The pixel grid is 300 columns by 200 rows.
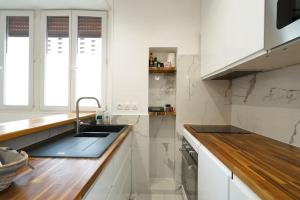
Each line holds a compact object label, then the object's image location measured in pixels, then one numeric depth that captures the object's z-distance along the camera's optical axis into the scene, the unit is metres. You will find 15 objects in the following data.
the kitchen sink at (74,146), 1.31
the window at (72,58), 3.13
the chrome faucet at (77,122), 2.12
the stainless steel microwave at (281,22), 0.87
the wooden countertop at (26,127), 1.20
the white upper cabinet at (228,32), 1.20
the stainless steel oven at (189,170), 1.82
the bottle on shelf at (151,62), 2.85
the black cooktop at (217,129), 2.15
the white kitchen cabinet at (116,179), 1.06
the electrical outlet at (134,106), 2.82
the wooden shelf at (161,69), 2.77
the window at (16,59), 3.23
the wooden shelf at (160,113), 2.76
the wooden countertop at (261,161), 0.76
